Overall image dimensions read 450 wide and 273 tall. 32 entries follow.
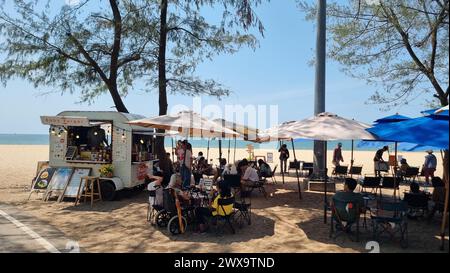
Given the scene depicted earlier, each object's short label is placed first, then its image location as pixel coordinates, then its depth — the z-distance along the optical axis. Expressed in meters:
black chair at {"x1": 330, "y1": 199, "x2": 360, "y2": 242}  5.77
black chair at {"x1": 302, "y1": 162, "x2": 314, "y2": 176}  15.30
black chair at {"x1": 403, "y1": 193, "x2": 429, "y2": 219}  7.02
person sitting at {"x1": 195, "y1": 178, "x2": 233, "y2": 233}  6.28
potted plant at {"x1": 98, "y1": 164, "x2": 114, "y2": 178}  9.38
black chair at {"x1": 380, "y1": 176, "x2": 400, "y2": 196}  9.57
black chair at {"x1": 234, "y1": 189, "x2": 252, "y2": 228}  6.84
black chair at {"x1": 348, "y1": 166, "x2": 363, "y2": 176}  13.45
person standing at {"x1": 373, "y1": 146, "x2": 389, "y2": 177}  12.91
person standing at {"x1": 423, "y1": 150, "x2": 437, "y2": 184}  12.89
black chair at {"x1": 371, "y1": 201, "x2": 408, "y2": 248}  5.55
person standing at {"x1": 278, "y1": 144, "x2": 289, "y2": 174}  15.53
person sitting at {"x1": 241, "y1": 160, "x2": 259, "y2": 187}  9.77
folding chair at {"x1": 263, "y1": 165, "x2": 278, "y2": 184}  11.92
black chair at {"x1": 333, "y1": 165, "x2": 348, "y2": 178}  13.54
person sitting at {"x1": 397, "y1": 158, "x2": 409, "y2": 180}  13.28
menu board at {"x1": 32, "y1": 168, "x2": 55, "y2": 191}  9.67
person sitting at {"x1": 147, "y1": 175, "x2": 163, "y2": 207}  6.86
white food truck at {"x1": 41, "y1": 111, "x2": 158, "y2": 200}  9.48
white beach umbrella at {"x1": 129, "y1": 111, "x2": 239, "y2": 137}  7.55
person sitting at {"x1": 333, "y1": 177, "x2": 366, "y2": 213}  5.86
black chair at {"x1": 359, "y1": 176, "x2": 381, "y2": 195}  9.56
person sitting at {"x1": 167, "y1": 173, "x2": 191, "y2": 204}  6.58
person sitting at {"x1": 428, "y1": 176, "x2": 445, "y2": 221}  7.01
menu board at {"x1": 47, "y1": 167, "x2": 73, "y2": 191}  9.48
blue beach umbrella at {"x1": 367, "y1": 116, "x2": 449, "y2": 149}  4.73
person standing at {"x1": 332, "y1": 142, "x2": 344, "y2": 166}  15.55
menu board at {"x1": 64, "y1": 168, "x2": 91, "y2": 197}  9.30
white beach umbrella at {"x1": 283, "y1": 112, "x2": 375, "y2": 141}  6.54
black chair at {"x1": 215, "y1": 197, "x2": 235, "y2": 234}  6.16
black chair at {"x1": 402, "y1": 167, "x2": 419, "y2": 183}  12.98
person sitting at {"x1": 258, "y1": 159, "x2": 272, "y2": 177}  11.98
